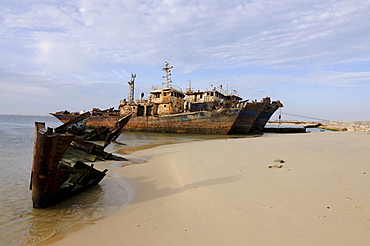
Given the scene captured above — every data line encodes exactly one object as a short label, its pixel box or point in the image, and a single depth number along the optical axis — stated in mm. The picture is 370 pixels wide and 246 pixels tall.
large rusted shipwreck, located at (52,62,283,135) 22953
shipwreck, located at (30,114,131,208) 3268
